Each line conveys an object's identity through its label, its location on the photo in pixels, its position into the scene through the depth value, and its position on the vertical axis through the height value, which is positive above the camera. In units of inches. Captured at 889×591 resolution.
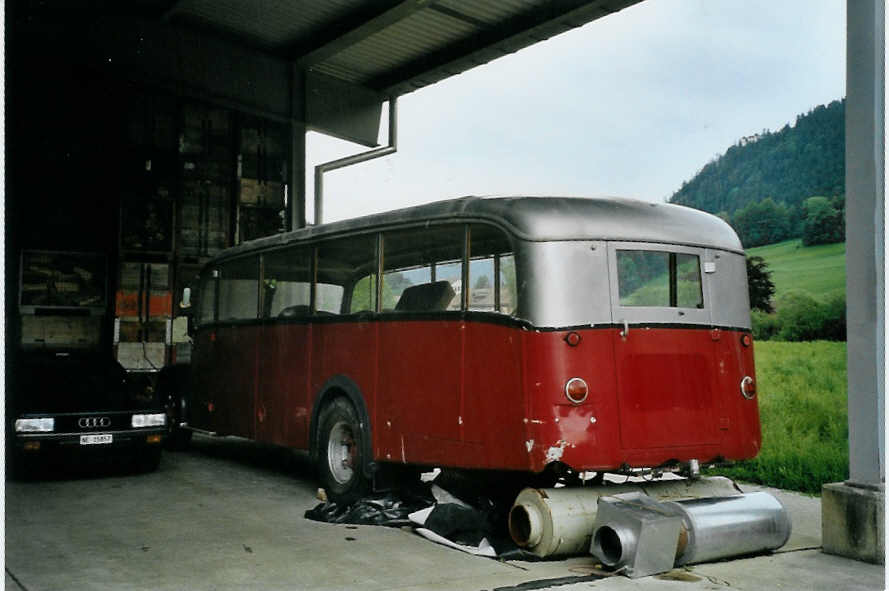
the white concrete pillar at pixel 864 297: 263.0 +9.4
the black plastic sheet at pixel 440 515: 280.7 -62.5
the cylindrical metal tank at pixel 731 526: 257.3 -56.9
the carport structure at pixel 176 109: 578.6 +149.7
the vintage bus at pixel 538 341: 266.1 -4.2
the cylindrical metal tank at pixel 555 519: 260.2 -55.0
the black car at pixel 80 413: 373.1 -36.7
